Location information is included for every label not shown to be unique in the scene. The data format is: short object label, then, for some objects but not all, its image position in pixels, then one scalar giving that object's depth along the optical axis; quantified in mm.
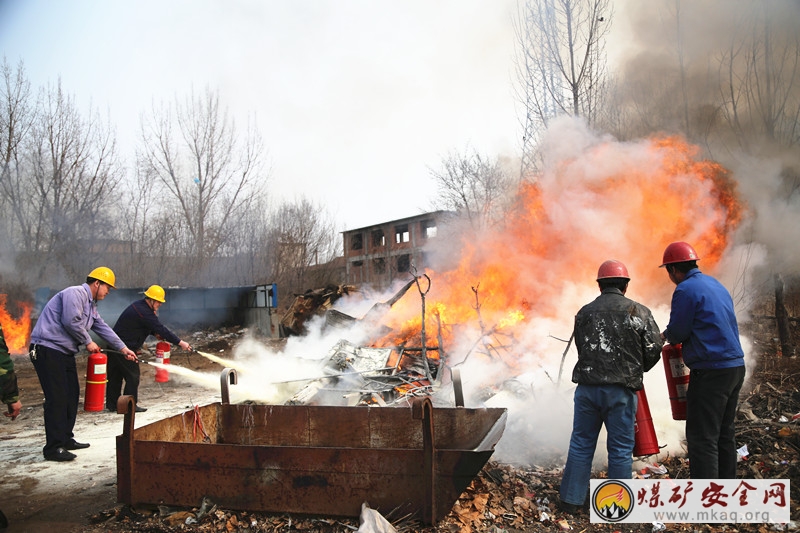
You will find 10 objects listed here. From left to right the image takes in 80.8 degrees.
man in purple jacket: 5012
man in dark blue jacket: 6527
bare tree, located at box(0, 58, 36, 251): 14742
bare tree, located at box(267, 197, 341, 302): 27031
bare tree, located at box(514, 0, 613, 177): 11711
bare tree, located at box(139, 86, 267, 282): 22906
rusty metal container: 3154
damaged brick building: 36375
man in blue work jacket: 3578
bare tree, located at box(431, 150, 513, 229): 19641
